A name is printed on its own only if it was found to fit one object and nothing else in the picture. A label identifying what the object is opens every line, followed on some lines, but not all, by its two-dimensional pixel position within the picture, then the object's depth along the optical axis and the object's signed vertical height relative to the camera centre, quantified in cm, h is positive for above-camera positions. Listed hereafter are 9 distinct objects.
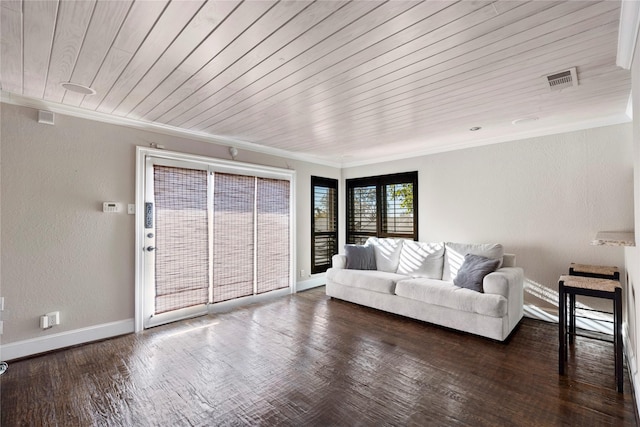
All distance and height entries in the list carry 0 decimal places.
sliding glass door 359 -25
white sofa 313 -88
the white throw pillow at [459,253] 369 -48
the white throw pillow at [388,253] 466 -60
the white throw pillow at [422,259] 416 -64
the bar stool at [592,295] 218 -64
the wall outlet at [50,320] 286 -101
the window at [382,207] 511 +19
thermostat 324 +12
